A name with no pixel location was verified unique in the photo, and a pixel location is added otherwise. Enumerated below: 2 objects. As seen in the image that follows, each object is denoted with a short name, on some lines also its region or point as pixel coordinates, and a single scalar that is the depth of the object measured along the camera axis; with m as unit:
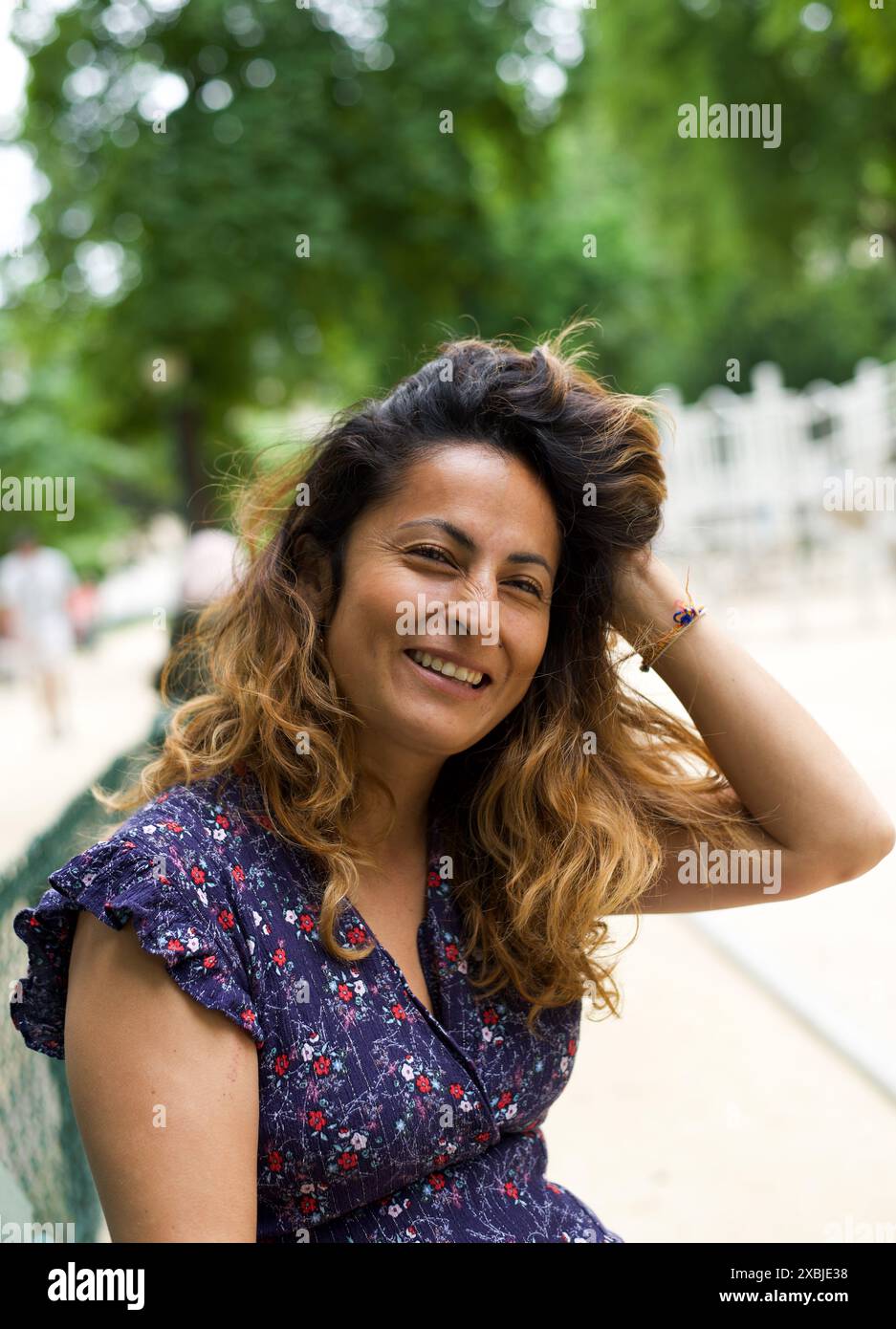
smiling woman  1.60
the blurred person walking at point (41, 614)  12.69
